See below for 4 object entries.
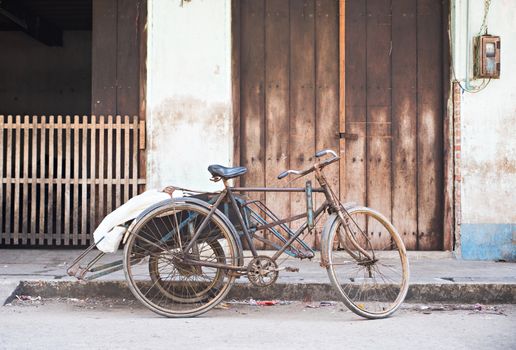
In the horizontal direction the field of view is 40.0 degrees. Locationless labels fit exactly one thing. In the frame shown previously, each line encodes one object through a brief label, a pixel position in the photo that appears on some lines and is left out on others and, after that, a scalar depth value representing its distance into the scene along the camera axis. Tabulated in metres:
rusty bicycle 5.21
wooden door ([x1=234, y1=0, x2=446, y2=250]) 7.84
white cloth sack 5.29
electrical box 7.55
